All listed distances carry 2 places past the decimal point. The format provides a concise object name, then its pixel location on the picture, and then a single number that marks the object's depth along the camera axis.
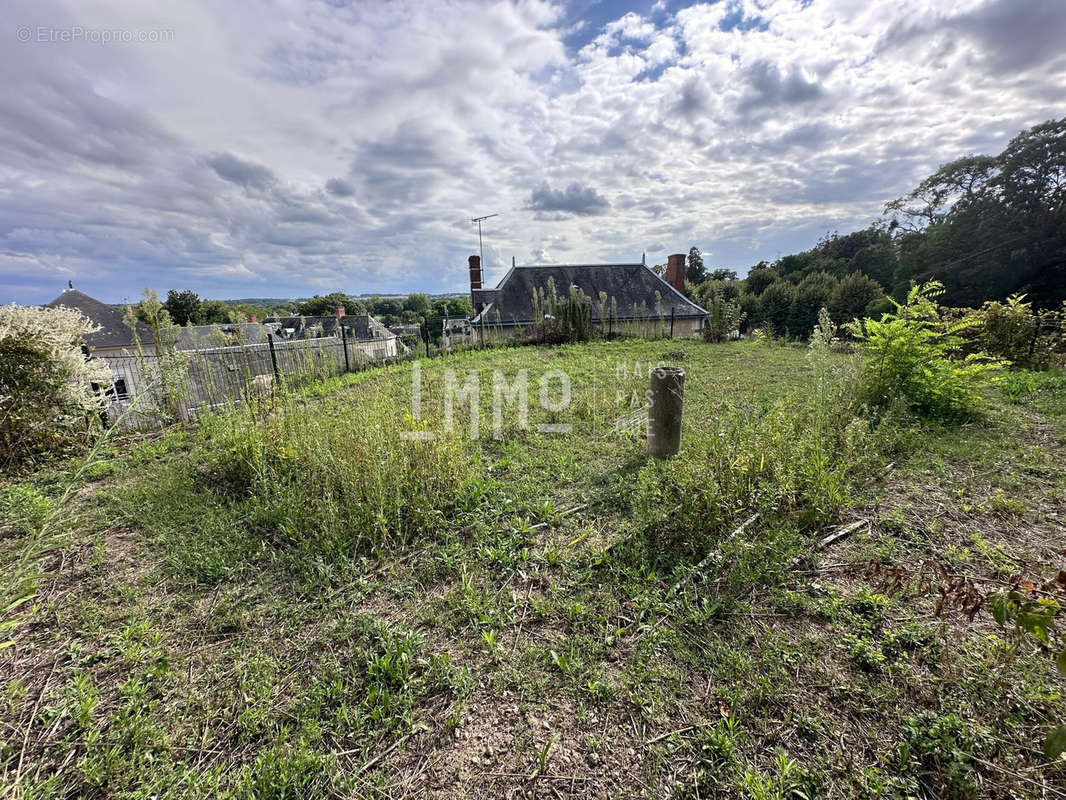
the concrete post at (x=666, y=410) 3.45
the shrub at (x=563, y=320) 12.21
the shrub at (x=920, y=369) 4.24
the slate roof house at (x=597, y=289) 18.66
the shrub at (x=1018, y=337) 6.98
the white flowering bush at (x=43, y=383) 3.39
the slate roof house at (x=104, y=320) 20.25
